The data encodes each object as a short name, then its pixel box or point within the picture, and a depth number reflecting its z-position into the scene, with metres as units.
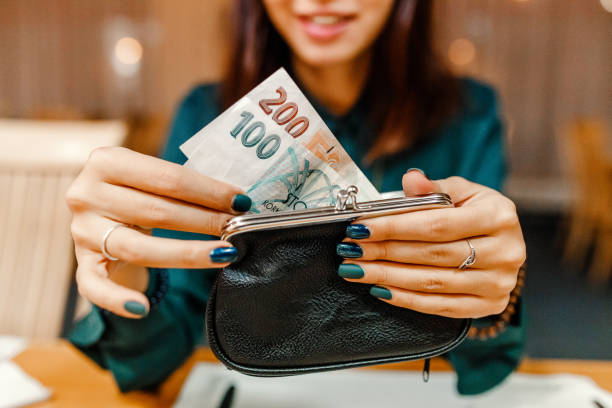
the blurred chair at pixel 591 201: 2.77
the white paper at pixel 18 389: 0.53
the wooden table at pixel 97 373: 0.56
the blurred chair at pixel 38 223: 0.80
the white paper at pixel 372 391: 0.54
